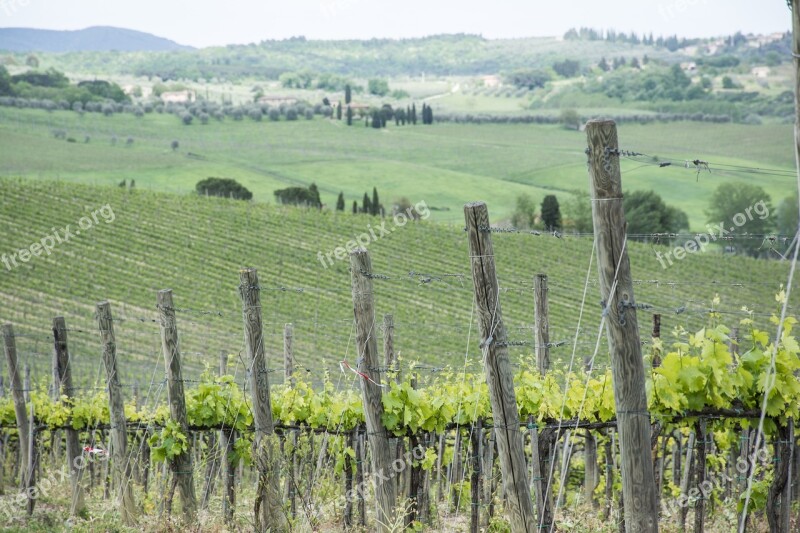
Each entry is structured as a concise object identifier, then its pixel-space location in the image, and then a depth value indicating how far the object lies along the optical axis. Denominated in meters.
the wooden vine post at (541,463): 15.27
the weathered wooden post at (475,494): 15.87
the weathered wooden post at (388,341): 21.61
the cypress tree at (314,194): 149.56
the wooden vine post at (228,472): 17.91
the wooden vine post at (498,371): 12.52
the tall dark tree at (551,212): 157.62
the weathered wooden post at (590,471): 23.00
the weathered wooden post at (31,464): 20.09
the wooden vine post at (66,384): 19.62
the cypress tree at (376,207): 132.60
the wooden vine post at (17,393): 20.87
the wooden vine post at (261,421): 16.12
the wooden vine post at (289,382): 19.19
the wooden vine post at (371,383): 14.71
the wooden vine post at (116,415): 18.44
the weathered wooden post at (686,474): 18.16
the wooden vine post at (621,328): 10.34
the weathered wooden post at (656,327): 17.50
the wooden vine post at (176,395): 17.86
